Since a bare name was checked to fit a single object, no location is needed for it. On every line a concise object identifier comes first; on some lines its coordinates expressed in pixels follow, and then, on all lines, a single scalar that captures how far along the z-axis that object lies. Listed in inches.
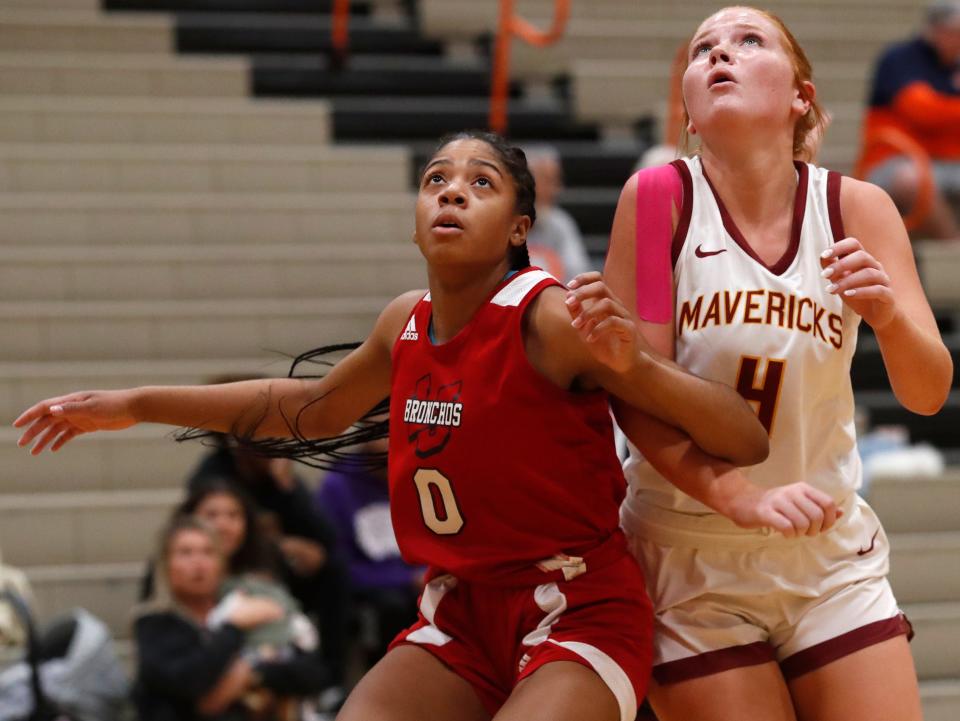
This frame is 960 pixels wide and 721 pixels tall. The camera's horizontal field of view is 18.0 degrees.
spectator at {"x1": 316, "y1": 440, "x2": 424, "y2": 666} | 423.1
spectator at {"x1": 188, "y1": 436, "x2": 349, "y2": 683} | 418.3
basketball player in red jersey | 187.5
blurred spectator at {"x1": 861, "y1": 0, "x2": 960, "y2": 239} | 544.0
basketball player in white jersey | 192.3
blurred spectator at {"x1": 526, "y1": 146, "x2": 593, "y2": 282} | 509.8
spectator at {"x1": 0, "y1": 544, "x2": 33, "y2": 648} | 363.0
